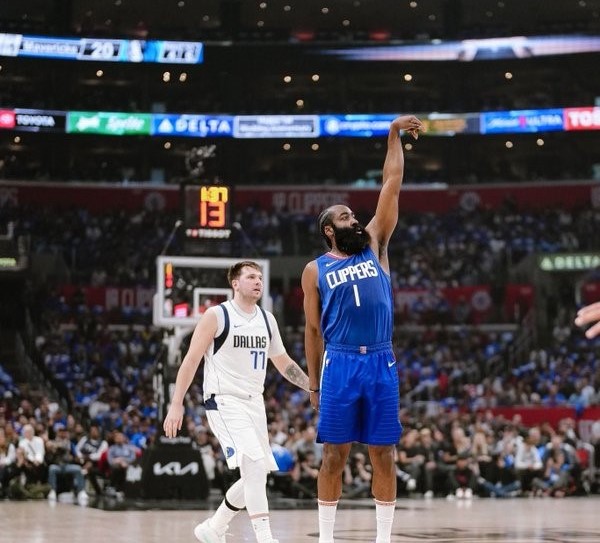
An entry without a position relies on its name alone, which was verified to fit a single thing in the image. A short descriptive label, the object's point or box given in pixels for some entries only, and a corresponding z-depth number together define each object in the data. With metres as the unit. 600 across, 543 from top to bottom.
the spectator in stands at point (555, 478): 22.33
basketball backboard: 19.11
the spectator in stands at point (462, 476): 22.00
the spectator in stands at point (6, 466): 20.33
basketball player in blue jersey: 7.98
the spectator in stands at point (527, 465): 22.47
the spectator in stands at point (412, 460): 21.86
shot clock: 19.70
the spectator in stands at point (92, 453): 21.03
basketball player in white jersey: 8.83
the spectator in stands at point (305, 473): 20.73
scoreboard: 42.03
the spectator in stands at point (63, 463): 20.17
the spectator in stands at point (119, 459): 20.83
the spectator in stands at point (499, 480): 22.05
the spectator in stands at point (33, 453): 20.48
